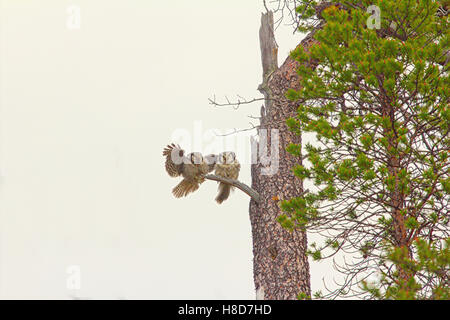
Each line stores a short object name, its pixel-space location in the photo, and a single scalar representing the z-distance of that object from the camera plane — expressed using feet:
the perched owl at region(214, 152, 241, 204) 59.57
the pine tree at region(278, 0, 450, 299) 37.65
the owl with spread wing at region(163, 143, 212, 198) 57.57
